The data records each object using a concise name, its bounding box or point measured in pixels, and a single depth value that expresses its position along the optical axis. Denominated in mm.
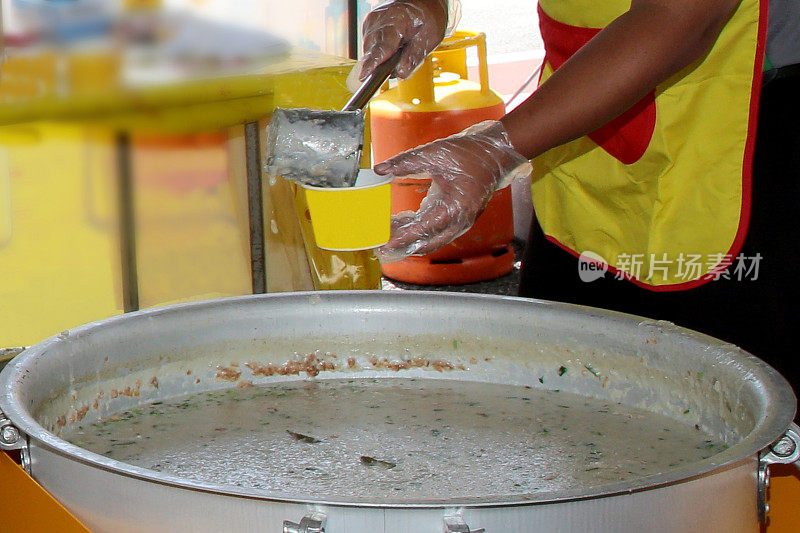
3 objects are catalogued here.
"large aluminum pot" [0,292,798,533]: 2154
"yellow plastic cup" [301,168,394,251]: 2557
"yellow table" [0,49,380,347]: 3881
